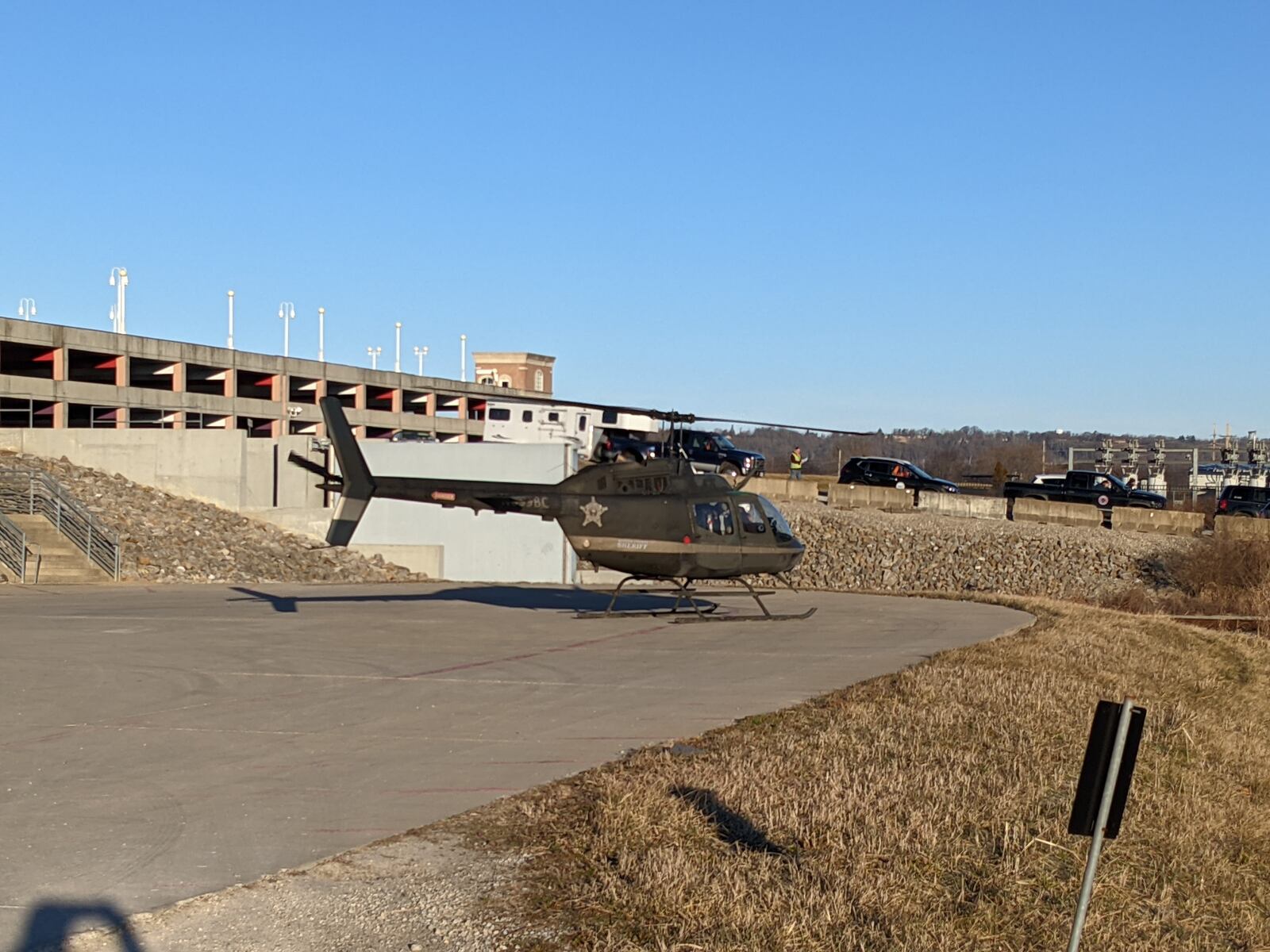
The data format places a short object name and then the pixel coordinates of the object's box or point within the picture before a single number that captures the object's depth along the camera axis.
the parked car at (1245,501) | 48.22
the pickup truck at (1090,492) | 52.50
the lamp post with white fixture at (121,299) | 55.78
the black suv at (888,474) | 53.66
